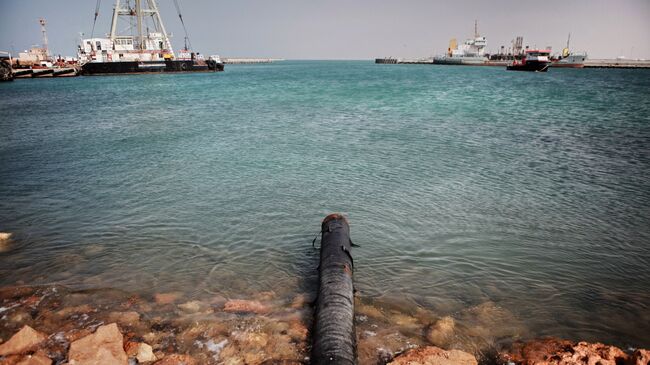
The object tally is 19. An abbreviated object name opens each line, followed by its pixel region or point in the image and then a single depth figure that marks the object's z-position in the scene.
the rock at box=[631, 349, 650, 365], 3.86
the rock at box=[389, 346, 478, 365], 4.61
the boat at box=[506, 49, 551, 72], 84.50
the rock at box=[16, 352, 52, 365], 4.34
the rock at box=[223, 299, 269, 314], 5.96
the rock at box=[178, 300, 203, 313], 5.95
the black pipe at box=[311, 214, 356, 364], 4.47
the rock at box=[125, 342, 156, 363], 4.67
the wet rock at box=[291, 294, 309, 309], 6.09
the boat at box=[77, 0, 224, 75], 80.25
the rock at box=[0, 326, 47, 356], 4.65
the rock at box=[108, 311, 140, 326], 5.54
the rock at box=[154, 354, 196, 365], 4.69
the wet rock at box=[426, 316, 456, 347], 5.28
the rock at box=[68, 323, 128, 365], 4.41
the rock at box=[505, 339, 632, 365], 4.34
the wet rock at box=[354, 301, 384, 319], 5.86
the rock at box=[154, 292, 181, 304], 6.21
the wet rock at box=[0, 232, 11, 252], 7.97
